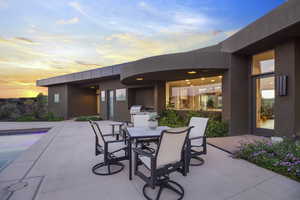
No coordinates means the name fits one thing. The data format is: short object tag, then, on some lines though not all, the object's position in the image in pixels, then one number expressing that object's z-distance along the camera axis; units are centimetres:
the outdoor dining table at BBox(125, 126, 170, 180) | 277
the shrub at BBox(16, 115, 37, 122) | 1206
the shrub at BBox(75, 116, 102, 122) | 1170
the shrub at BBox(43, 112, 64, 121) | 1247
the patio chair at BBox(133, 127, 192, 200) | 196
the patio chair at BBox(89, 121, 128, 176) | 287
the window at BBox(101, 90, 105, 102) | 1283
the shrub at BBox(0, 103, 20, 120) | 1282
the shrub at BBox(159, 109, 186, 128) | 768
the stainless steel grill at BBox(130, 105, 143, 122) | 934
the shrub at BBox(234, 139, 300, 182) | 274
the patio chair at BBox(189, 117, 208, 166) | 323
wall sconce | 450
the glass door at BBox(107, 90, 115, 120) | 1216
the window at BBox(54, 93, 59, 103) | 1571
